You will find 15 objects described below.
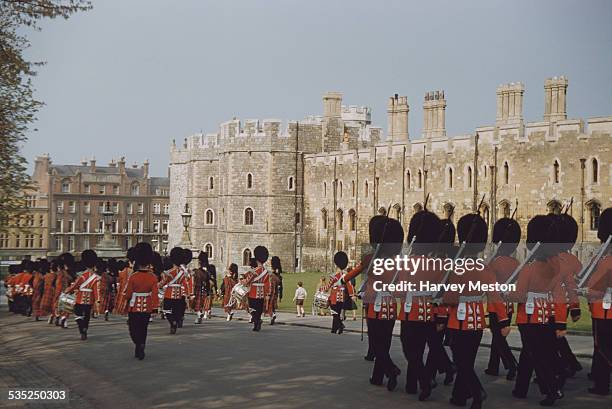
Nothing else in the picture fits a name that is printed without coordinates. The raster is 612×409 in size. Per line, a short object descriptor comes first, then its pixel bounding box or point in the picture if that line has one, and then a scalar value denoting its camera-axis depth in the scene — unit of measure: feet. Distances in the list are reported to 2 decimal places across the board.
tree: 75.31
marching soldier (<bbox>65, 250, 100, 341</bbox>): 66.80
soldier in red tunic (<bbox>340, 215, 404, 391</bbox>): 45.98
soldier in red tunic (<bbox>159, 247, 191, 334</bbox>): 71.53
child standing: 94.39
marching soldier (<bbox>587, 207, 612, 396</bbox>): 43.27
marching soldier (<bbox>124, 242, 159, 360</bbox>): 56.03
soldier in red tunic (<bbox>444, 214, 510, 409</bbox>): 41.04
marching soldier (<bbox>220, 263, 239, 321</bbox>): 89.32
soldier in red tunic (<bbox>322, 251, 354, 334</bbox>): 71.05
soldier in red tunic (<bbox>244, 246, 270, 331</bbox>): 72.08
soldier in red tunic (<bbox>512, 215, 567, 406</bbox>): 42.34
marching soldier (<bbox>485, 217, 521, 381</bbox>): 45.34
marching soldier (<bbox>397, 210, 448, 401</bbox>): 43.55
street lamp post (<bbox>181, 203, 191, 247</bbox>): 124.03
